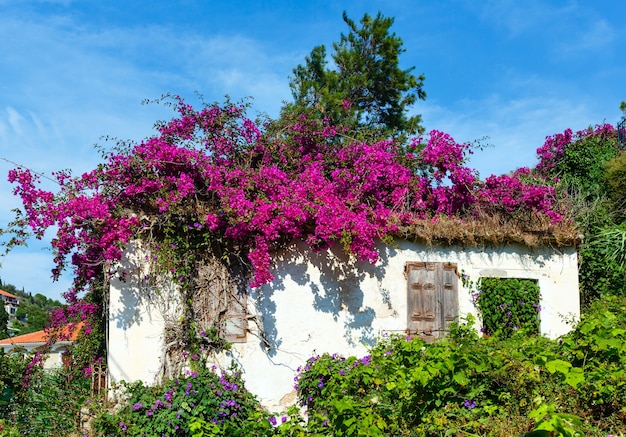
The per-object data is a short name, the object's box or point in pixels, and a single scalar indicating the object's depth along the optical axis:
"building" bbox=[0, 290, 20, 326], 90.85
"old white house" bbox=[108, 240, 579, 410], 8.14
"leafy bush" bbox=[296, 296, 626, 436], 4.83
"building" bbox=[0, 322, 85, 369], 8.99
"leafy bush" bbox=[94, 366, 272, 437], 6.65
